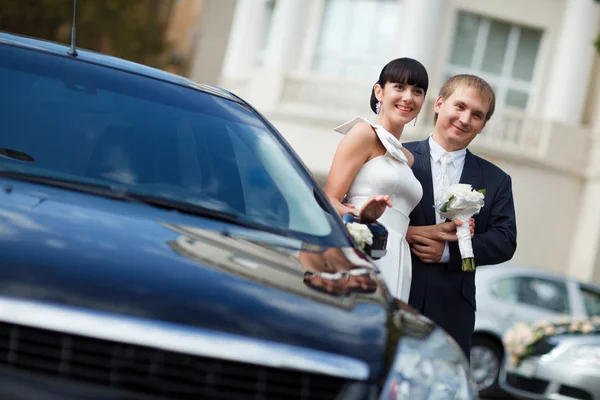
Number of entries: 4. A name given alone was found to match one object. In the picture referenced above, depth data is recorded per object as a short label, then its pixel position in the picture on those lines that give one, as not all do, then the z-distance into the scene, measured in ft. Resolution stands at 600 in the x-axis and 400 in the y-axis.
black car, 9.55
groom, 17.56
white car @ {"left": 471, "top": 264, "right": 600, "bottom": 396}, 43.73
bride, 17.17
